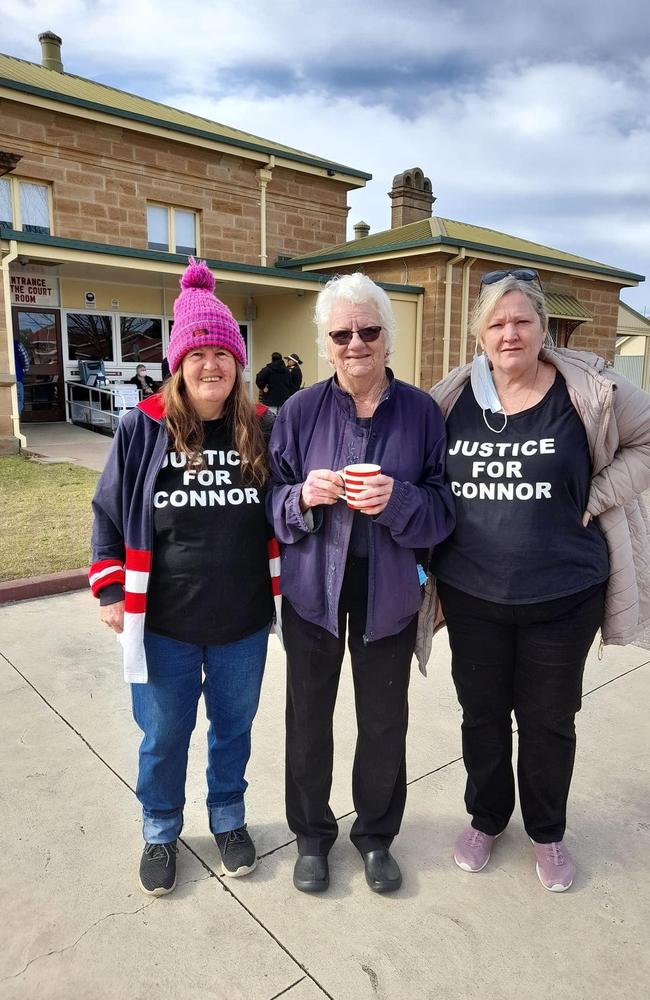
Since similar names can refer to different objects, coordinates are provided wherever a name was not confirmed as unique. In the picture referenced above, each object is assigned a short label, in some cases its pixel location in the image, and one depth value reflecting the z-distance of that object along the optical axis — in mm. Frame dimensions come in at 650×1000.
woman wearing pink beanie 2127
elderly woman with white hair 2100
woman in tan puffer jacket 2137
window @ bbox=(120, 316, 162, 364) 16047
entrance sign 14453
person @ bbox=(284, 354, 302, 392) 13571
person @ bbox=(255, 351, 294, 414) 13133
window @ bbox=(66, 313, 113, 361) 15384
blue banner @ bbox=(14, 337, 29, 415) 13765
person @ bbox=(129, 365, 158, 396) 14565
